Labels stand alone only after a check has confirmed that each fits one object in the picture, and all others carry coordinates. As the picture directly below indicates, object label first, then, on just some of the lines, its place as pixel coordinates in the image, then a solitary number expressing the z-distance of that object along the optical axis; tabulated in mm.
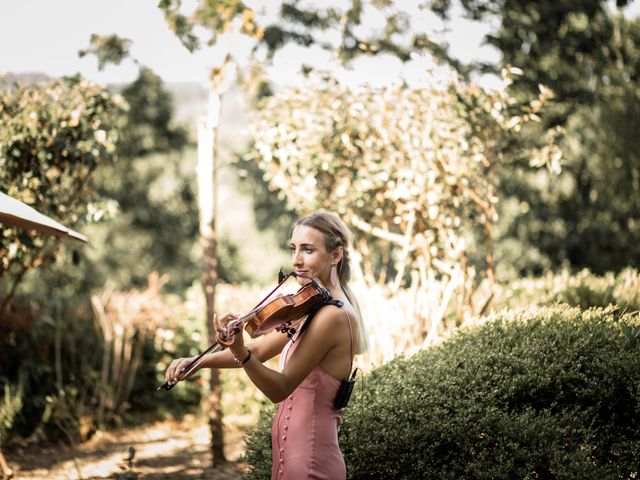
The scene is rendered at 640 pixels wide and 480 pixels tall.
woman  2914
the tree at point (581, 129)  13188
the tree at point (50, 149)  6750
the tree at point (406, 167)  7883
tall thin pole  7516
